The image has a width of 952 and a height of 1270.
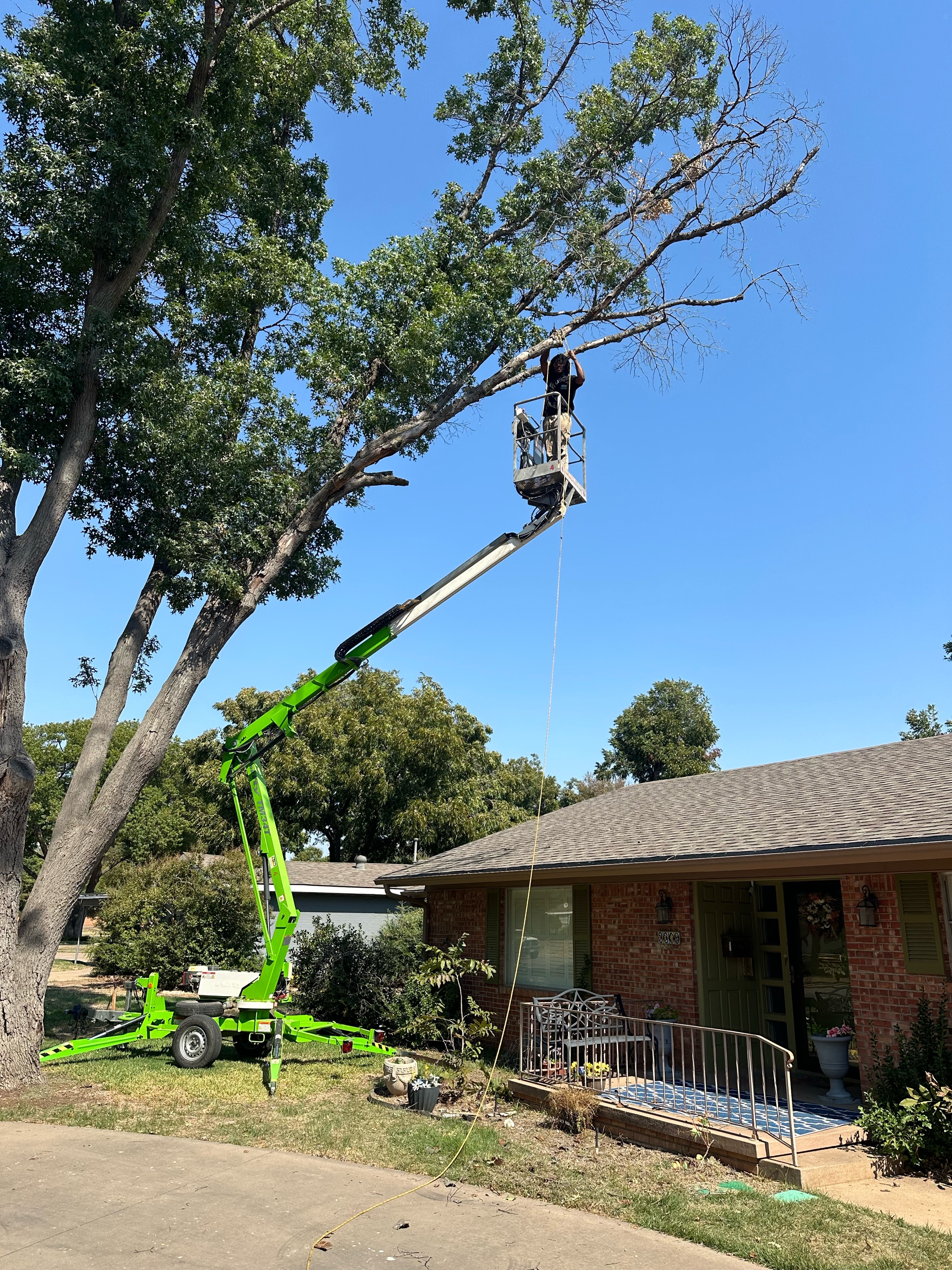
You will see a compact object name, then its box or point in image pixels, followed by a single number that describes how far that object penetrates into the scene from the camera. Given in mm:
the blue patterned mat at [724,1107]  7430
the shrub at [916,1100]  6871
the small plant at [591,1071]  8938
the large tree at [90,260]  10750
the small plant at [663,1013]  10273
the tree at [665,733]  44875
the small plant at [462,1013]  10164
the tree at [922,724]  38500
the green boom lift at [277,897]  9992
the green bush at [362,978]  13523
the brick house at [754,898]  8156
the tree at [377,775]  29875
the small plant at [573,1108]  8070
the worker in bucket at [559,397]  9781
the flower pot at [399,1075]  9742
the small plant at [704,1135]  7102
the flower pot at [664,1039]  9688
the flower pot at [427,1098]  9016
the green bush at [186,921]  18156
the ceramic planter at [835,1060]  8633
